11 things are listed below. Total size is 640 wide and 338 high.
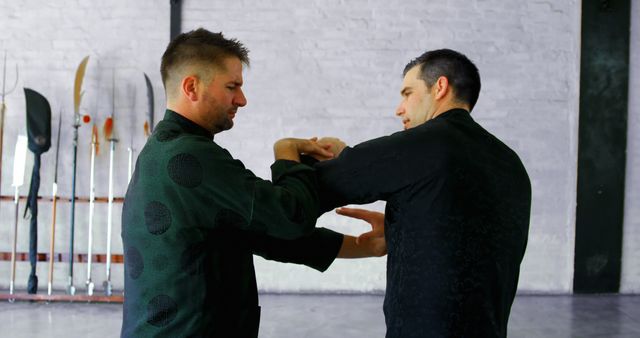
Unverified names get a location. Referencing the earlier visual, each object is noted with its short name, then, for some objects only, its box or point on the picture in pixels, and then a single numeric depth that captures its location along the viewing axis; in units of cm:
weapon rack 479
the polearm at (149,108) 506
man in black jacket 141
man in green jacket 135
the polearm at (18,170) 491
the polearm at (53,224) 485
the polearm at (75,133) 486
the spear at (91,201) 486
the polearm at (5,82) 527
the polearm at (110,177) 488
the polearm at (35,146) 486
